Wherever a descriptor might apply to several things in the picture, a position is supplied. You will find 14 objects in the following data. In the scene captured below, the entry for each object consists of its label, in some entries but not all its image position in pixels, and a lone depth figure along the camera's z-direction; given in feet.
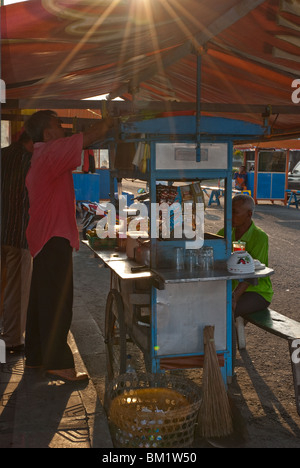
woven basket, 10.45
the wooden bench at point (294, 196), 66.23
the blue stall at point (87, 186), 52.95
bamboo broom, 11.58
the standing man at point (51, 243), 13.24
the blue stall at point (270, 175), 68.59
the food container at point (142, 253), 13.42
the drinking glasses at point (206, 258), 12.52
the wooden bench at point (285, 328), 12.94
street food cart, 12.14
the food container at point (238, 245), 15.04
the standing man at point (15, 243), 15.40
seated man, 15.40
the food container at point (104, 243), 17.15
